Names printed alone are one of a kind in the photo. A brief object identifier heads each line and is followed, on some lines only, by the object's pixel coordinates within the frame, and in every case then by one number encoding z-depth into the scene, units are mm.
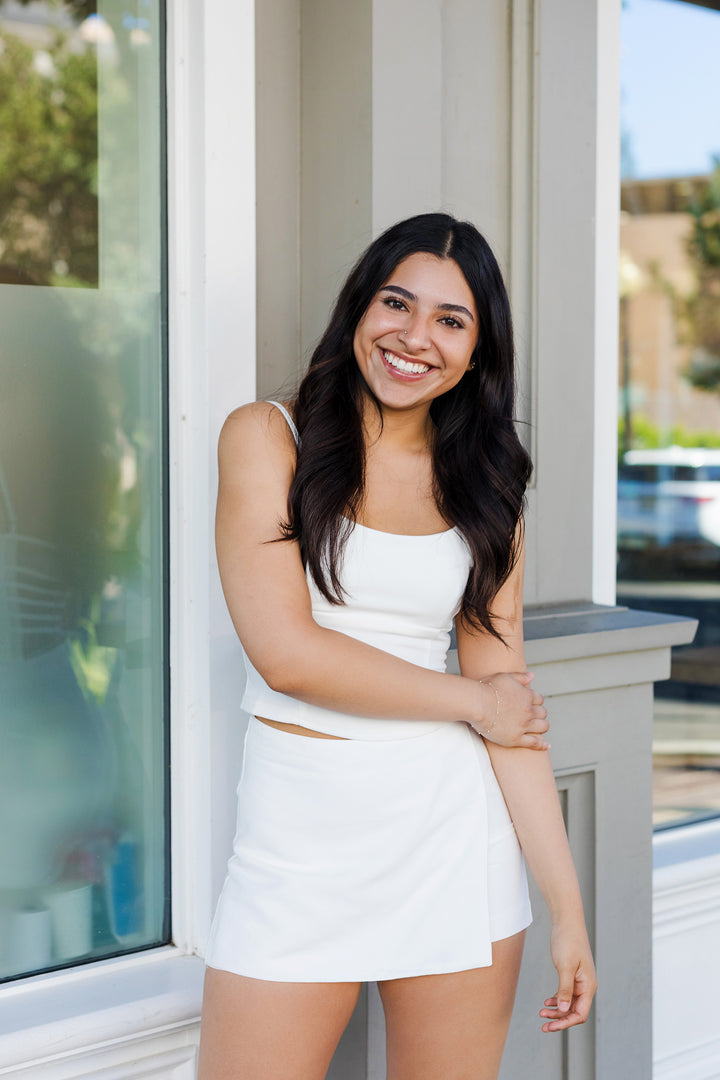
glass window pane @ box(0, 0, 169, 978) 1647
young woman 1268
